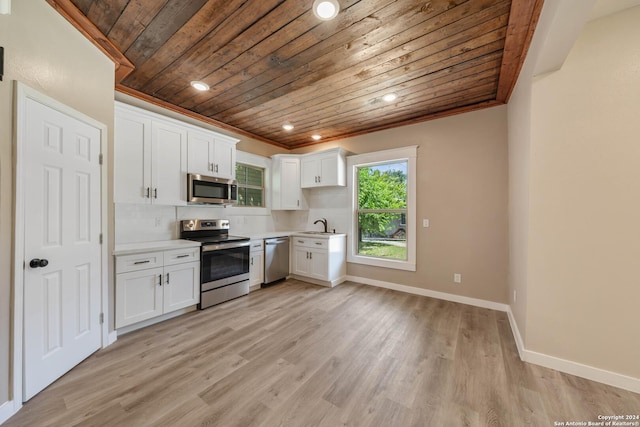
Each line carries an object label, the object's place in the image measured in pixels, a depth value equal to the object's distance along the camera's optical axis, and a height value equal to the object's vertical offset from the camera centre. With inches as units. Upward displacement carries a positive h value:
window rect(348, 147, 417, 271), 147.6 +3.4
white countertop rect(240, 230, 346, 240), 156.6 -15.2
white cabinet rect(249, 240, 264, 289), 147.2 -32.1
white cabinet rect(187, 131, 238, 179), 129.3 +33.4
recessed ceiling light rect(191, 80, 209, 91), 104.9 +57.3
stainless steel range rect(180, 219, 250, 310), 120.8 -25.8
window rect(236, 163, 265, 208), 169.3 +20.6
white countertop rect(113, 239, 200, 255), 94.3 -15.0
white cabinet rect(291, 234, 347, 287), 157.2 -31.6
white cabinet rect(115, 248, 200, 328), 94.3 -30.9
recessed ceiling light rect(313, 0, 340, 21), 62.5 +54.9
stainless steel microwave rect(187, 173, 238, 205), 126.1 +12.7
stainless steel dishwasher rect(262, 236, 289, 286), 155.8 -31.5
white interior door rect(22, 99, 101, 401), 63.0 -9.6
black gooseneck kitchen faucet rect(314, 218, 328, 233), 181.4 -6.8
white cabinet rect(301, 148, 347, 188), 166.2 +32.0
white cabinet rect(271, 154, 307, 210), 182.5 +23.0
